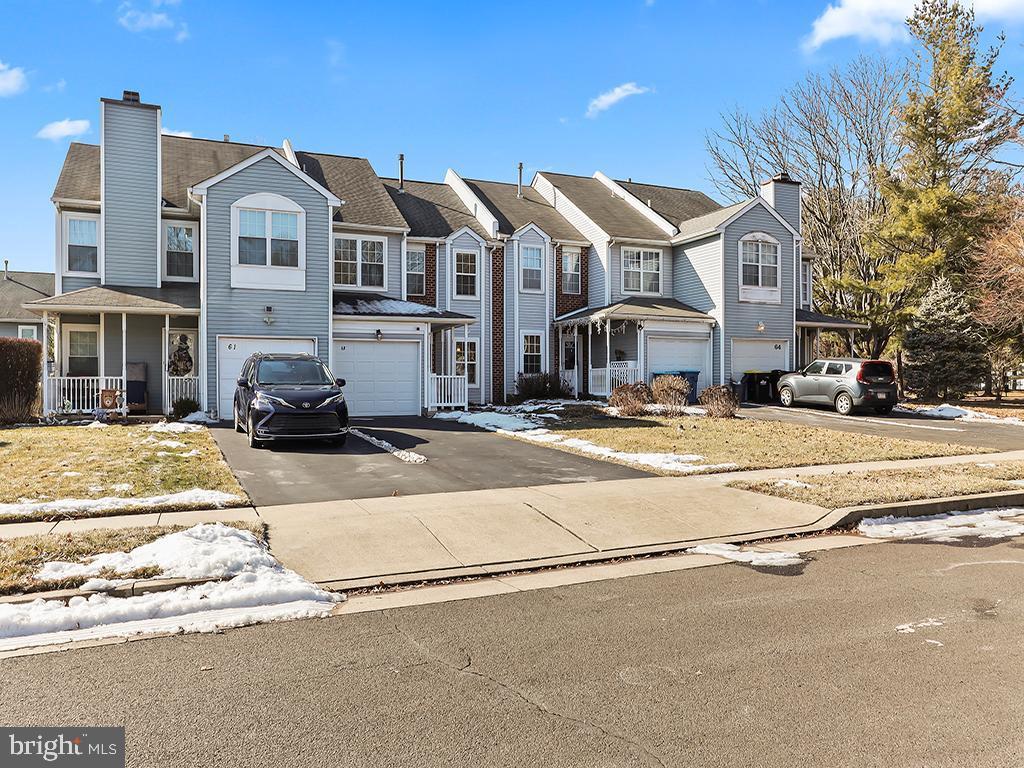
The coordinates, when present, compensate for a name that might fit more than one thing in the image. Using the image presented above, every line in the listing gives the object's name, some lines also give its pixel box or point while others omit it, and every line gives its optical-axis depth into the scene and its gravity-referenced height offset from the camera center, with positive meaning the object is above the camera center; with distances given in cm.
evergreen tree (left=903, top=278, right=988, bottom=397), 2645 +100
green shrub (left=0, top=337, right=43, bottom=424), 1833 -2
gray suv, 2228 -27
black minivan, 1390 -49
